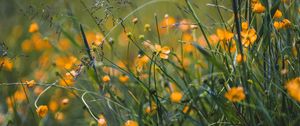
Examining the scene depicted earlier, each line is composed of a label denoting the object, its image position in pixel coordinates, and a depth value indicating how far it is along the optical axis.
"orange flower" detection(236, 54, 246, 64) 3.20
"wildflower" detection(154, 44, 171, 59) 3.29
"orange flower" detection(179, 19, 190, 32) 4.35
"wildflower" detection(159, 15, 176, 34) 5.48
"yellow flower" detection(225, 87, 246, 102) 2.73
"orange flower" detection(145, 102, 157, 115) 3.43
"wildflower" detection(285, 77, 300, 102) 2.38
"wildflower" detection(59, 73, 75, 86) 3.50
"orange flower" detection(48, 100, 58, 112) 4.66
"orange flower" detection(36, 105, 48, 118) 3.32
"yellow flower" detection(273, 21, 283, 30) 3.24
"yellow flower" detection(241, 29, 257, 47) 3.16
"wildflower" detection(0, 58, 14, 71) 4.65
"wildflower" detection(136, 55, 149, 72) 3.51
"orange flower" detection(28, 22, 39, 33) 4.19
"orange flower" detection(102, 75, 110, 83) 3.59
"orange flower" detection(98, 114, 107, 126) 3.19
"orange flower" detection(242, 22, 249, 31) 3.28
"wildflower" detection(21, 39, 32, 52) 6.53
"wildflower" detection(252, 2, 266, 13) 3.12
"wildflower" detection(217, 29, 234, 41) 3.19
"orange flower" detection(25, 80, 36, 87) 3.29
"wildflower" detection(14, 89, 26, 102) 4.89
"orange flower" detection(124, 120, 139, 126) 3.26
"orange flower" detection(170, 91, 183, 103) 3.18
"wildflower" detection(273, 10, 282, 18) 3.29
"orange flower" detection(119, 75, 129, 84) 4.07
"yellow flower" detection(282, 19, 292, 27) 3.22
